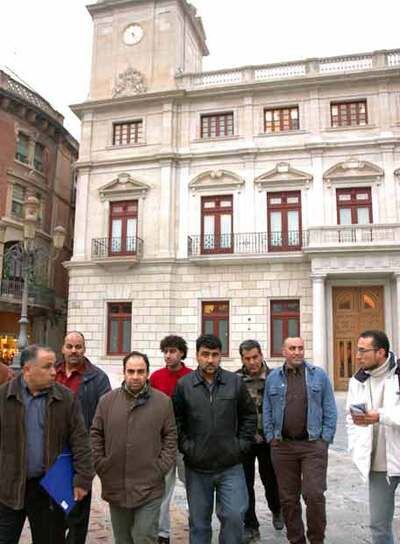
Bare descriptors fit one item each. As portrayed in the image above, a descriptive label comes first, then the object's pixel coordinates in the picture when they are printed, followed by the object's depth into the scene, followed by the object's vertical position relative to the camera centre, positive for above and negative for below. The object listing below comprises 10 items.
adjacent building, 26.48 +7.90
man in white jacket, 3.82 -0.64
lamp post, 12.36 +2.38
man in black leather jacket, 4.20 -0.81
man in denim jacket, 4.61 -0.84
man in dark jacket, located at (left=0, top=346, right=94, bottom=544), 3.60 -0.76
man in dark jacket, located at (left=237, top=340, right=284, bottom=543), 5.23 -1.19
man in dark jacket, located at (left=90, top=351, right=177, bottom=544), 3.79 -0.83
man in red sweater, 5.46 -0.31
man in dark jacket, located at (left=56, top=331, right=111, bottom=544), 4.84 -0.35
